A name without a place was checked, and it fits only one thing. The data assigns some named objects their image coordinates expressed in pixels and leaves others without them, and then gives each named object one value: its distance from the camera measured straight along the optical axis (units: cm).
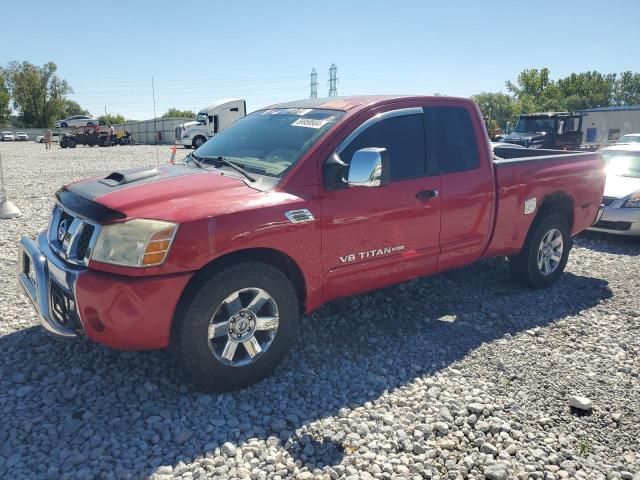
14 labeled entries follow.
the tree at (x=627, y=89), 9806
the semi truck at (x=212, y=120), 3170
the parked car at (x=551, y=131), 2028
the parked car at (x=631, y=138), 1475
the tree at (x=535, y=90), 7706
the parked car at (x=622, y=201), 745
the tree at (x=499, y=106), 7575
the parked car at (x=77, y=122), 5497
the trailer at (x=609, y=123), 2620
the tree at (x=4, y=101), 7724
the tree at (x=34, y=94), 8131
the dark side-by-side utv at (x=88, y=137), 3934
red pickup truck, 294
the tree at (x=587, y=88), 8112
